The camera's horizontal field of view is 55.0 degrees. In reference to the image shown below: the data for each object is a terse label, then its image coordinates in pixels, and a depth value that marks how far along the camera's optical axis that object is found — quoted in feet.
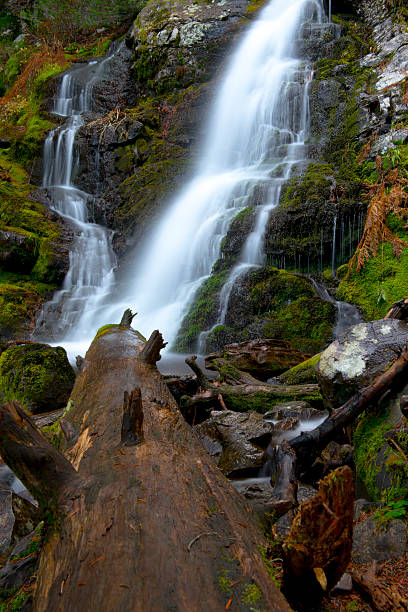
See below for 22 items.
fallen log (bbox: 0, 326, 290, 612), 3.75
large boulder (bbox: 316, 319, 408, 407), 10.91
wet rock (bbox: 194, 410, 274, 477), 11.21
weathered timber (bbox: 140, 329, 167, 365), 11.67
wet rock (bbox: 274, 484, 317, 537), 6.88
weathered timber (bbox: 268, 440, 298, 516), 6.68
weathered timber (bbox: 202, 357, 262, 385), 17.06
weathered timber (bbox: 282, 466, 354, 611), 3.84
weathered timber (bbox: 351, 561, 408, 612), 4.60
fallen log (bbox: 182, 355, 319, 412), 14.99
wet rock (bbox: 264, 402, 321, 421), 13.33
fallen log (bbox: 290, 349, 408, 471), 9.15
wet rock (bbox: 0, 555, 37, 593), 5.71
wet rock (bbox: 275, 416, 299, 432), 12.55
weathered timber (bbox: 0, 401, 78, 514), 5.19
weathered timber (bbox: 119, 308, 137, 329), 17.42
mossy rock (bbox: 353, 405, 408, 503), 7.30
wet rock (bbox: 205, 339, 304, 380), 19.82
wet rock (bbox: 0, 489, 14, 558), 7.70
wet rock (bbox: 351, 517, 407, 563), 5.90
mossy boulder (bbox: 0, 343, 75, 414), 16.58
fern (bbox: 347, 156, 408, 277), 23.18
